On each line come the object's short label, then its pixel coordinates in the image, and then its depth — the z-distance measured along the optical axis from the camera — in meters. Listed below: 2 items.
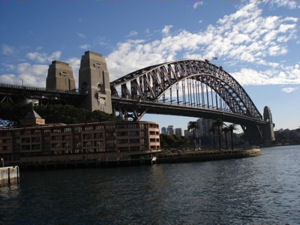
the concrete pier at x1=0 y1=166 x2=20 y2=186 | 62.41
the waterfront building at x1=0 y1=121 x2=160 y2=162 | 103.81
